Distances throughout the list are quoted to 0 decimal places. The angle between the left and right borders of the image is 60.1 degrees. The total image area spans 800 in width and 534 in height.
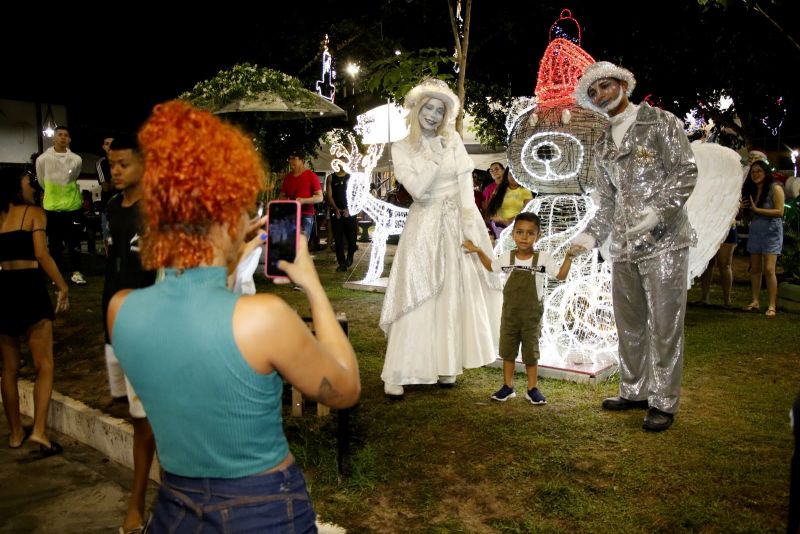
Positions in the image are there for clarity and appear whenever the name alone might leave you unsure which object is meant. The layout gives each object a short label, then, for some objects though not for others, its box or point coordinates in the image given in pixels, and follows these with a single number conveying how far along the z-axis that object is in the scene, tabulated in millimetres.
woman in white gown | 5266
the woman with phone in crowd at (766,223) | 8602
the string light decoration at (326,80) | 14805
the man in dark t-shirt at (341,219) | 12516
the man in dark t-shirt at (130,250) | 3490
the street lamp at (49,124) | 20531
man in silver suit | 4570
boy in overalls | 5023
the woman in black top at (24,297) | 4641
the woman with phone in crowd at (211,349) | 1597
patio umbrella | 9844
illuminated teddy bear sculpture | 5574
